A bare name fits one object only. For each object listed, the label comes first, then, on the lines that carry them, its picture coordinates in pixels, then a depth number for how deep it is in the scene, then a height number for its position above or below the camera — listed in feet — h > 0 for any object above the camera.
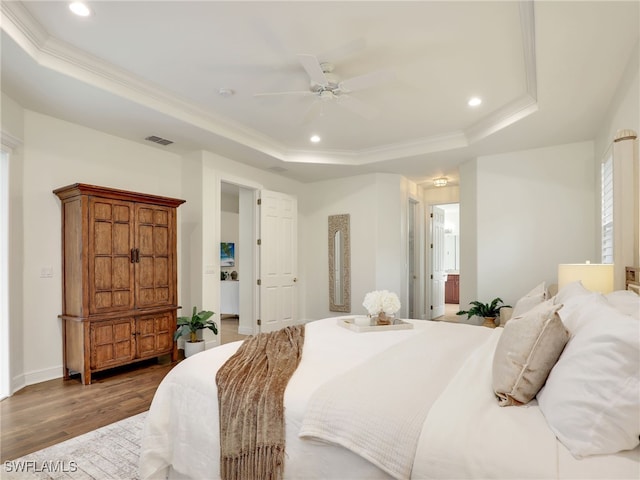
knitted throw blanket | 4.69 -2.42
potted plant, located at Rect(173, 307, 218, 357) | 14.38 -3.47
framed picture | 26.50 -1.10
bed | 3.40 -2.04
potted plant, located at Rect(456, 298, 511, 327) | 15.07 -3.07
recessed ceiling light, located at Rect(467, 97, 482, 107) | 12.03 +4.57
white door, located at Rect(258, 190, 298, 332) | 18.38 -1.08
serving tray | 8.68 -2.15
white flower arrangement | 9.12 -1.64
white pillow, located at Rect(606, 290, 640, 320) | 4.93 -1.01
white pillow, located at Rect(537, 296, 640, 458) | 3.35 -1.52
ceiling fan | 8.59 +4.03
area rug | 6.72 -4.30
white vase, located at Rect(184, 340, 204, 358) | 14.37 -4.24
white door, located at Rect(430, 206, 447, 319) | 24.63 -1.67
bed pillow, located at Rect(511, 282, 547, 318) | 8.57 -1.51
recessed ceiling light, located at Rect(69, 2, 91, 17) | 7.54 +4.88
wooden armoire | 11.60 -1.28
